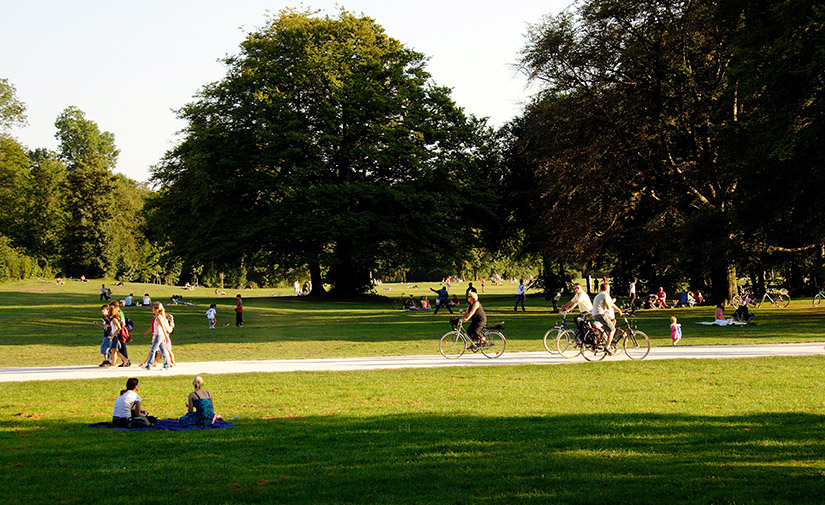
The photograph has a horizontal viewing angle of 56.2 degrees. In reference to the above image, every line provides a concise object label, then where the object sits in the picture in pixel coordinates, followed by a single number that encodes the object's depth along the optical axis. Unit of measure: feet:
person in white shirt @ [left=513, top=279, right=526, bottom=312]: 145.55
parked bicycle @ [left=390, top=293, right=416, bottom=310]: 163.12
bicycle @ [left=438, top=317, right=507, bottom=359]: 67.62
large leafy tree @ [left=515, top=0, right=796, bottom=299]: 117.70
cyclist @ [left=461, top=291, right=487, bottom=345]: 67.10
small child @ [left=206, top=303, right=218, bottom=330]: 114.32
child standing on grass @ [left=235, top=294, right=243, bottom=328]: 116.47
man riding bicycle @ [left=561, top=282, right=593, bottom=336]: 63.77
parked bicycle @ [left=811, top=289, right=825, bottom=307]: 133.18
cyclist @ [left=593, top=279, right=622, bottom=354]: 62.75
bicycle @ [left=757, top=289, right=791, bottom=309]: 136.98
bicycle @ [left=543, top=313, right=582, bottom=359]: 65.36
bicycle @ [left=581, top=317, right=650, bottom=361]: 63.67
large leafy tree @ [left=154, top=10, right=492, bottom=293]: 170.71
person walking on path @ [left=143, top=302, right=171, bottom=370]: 63.87
